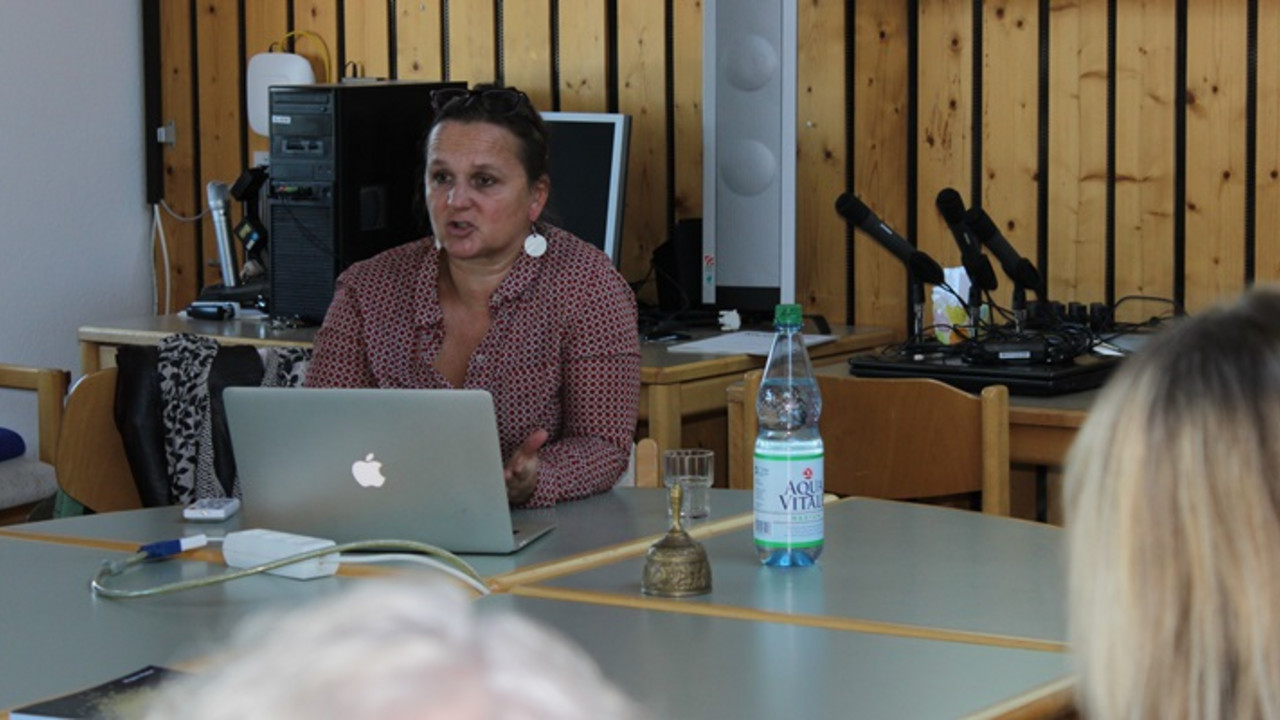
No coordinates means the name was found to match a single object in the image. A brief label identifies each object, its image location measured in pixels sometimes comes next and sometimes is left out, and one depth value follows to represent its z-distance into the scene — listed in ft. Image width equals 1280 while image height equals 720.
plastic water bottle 13.69
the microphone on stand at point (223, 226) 33.46
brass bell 13.40
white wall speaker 28.10
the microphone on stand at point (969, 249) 24.36
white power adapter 14.04
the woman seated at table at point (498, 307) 19.37
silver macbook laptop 14.10
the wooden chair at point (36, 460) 25.15
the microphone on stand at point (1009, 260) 24.75
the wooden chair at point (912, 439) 18.04
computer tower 29.75
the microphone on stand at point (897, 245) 24.41
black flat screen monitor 29.52
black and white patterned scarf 20.84
